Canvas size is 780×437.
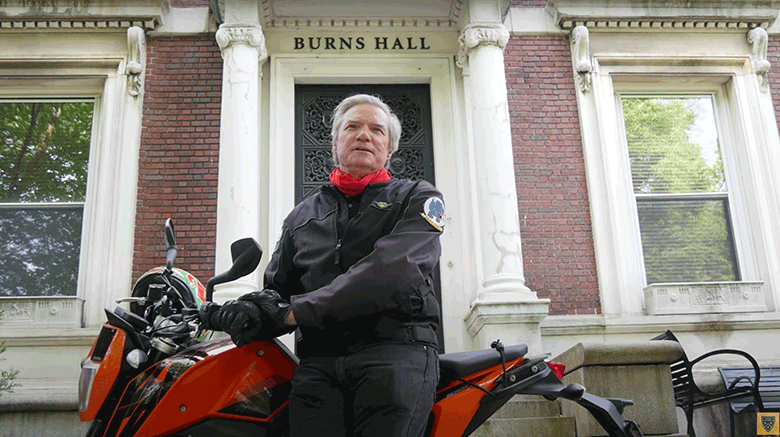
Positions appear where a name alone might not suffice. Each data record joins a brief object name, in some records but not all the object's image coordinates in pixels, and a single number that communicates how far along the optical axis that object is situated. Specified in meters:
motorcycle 2.05
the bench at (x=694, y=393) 5.04
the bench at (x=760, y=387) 5.68
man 2.04
